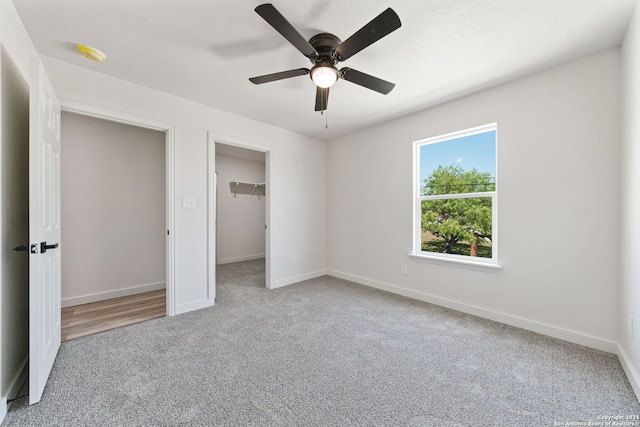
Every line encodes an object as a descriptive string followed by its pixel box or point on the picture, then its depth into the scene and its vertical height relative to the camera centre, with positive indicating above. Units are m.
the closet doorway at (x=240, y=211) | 5.40 +0.00
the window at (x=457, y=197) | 2.84 +0.18
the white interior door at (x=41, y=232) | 1.52 -0.14
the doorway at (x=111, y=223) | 3.11 -0.16
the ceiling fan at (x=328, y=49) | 1.40 +1.03
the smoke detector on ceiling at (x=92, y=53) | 2.04 +1.26
